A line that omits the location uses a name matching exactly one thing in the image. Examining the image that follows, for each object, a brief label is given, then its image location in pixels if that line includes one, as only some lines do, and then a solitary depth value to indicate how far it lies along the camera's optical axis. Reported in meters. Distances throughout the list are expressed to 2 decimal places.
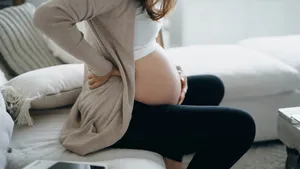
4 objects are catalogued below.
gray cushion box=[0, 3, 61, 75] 1.84
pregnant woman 1.19
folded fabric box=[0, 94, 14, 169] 1.09
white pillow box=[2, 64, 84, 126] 1.43
